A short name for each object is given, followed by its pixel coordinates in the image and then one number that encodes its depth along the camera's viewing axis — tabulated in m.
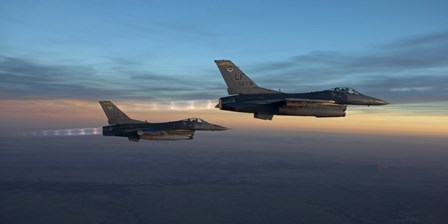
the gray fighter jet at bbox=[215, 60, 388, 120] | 45.03
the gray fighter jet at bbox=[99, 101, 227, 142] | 76.12
